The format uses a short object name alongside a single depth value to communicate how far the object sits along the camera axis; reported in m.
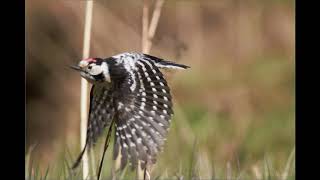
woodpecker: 4.64
